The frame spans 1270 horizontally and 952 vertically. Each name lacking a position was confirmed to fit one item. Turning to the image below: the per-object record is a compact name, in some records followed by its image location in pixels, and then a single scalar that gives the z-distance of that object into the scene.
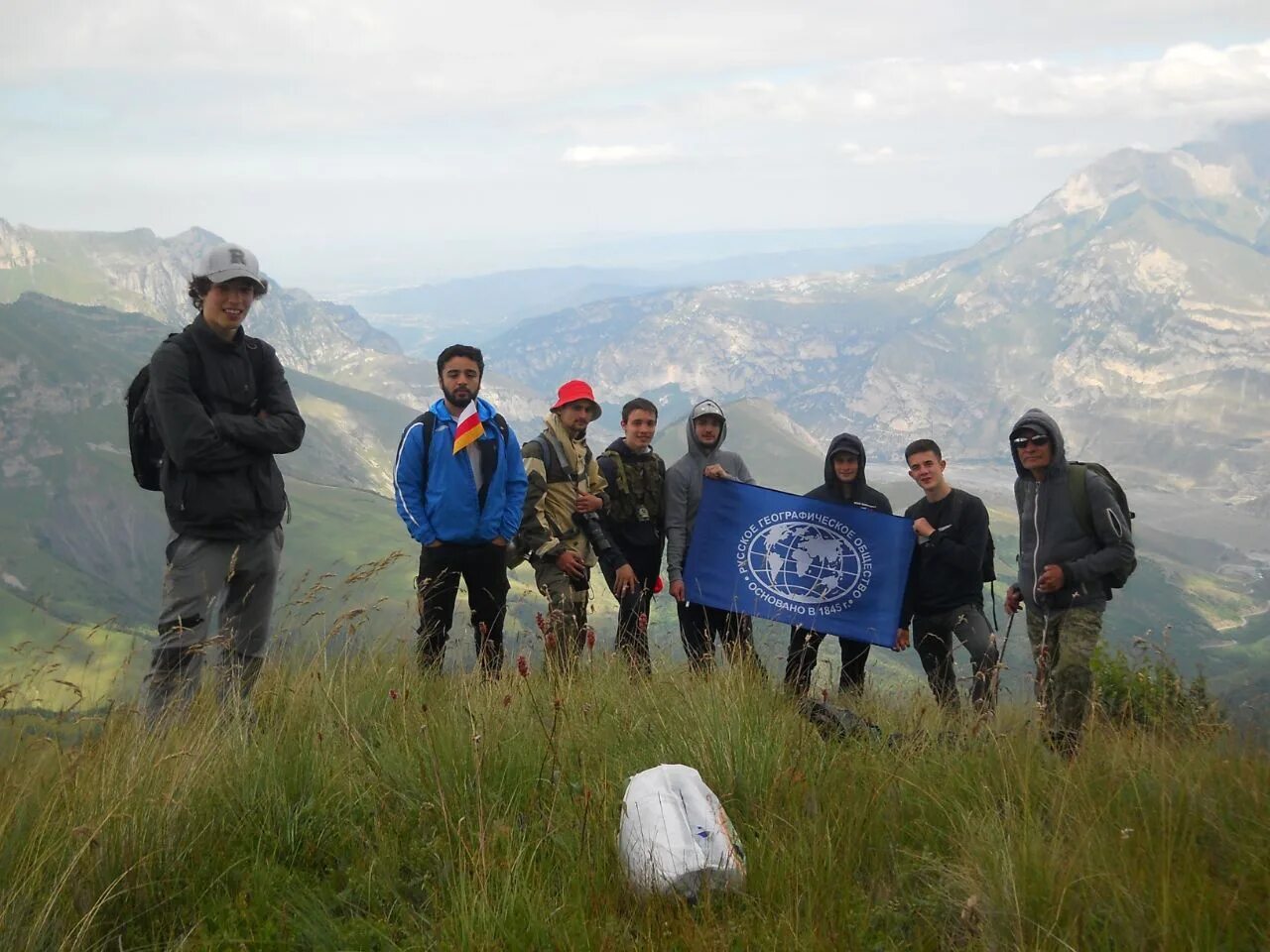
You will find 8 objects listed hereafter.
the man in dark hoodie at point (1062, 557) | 7.17
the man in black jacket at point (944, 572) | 8.66
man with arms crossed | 5.89
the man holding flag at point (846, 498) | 8.03
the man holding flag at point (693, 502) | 8.98
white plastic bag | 3.53
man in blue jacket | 7.54
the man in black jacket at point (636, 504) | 8.83
